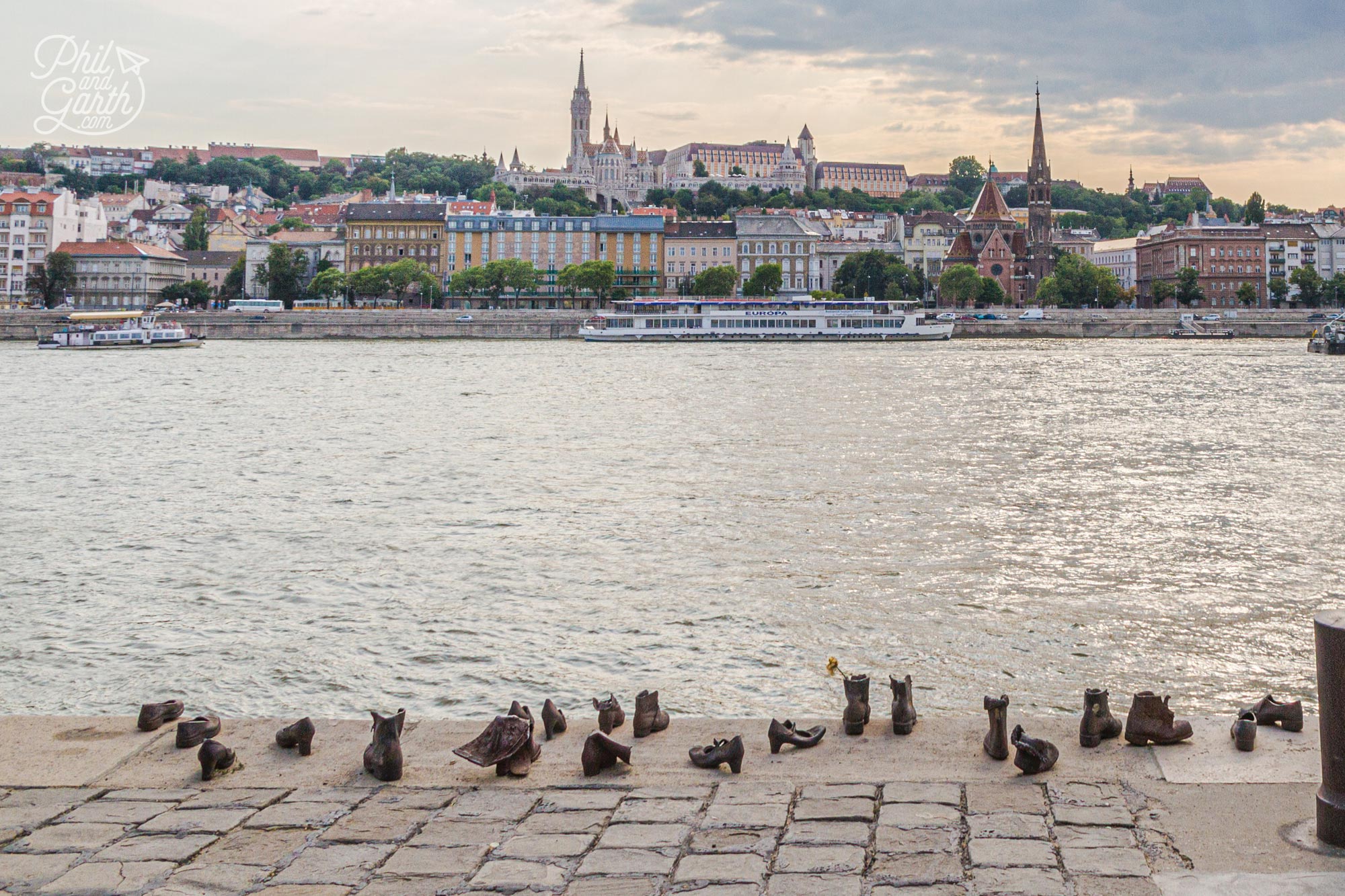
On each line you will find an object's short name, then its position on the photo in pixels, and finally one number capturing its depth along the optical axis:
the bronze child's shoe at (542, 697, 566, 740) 5.52
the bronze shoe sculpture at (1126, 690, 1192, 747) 5.04
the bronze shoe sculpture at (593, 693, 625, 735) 5.46
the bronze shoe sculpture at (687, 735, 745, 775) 4.95
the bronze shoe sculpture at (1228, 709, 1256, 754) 4.94
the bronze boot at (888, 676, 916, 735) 5.36
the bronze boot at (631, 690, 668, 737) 5.48
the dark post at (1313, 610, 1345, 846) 3.79
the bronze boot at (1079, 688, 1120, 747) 5.11
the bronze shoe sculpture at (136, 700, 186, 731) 5.54
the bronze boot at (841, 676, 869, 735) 5.30
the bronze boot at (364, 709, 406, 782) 4.89
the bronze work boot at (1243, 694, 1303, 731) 5.15
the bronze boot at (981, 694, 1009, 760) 4.98
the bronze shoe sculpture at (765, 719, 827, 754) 5.23
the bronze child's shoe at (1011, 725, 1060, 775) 4.80
